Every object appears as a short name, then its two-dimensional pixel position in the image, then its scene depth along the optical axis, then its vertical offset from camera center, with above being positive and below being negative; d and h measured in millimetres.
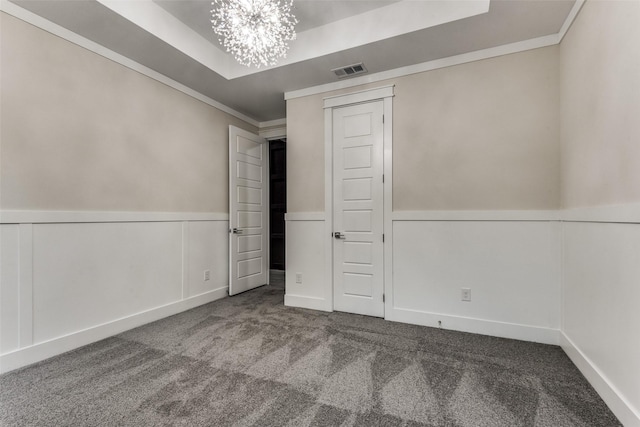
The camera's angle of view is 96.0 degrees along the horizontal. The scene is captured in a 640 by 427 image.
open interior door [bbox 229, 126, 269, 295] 4078 +37
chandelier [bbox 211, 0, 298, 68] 2006 +1376
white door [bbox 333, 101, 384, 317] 3223 +47
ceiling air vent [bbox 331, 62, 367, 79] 3088 +1575
